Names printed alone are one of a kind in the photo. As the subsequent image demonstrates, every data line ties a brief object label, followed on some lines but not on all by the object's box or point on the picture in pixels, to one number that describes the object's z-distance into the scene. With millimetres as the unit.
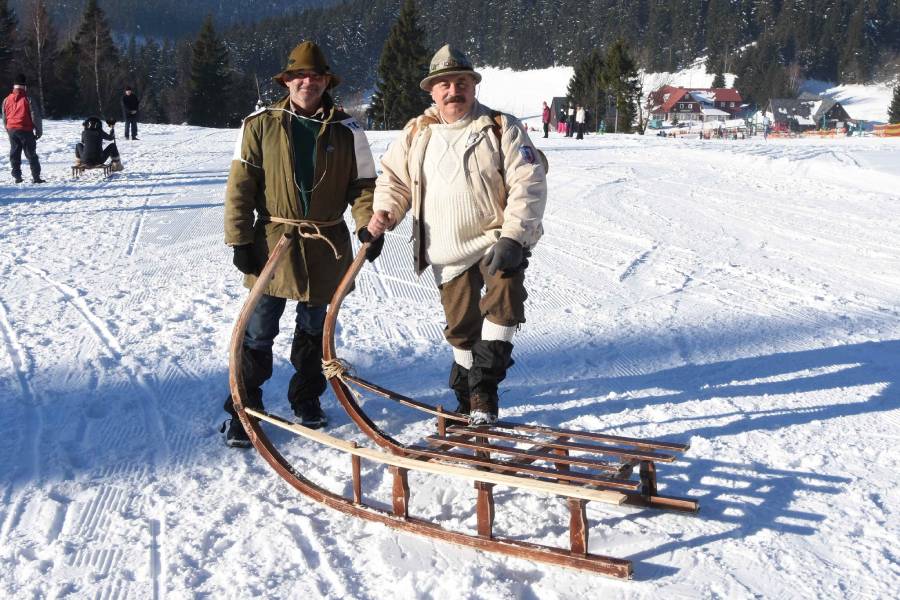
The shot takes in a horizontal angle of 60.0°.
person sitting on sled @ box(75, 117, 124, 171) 13328
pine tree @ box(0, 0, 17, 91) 42094
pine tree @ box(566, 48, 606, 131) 64438
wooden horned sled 2656
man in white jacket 3312
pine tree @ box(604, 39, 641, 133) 56597
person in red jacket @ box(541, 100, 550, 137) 27638
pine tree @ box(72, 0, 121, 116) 49875
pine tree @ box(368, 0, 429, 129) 50719
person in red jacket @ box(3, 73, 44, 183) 12258
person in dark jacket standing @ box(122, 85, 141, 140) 21188
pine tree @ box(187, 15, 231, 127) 52406
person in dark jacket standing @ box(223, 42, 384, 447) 3596
